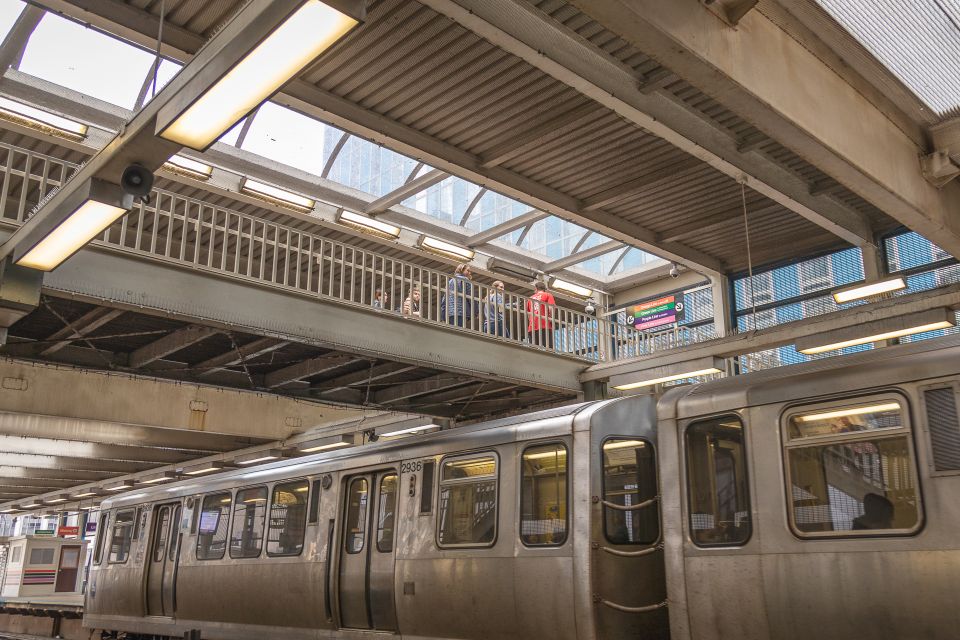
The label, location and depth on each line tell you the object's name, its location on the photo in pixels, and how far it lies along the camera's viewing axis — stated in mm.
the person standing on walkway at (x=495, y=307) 14751
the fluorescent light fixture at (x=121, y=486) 30939
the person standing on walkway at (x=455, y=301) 14195
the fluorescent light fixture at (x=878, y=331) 12289
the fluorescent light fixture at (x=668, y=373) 14891
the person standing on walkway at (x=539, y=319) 15648
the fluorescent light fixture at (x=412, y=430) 17766
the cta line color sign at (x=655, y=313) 24312
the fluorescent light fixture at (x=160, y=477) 28297
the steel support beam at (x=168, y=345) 12125
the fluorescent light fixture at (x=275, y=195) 18125
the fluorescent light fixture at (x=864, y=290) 13588
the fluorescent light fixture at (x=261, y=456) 22688
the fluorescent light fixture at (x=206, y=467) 25484
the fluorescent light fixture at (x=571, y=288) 24812
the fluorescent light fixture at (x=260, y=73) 4348
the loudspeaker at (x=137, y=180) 6402
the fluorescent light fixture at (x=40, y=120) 15000
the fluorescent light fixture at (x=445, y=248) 21359
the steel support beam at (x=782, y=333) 12445
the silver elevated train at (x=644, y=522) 5922
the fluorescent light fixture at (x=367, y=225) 20031
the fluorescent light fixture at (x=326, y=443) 19594
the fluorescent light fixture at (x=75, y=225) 6638
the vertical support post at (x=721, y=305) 21703
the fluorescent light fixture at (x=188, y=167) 17047
